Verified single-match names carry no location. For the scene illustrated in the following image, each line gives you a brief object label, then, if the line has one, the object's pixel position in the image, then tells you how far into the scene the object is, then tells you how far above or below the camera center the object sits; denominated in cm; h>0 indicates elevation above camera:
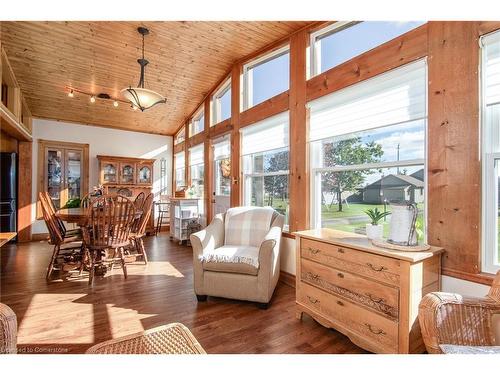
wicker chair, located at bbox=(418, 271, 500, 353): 116 -65
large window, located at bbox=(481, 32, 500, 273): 151 +24
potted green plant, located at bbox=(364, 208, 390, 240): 182 -30
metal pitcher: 161 -26
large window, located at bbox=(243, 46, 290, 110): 327 +163
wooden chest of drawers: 143 -68
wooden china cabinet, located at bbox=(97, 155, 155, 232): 595 +29
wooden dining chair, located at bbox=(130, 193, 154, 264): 354 -55
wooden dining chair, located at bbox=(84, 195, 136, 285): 287 -47
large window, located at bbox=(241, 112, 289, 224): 324 +35
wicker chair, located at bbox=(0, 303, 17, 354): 98 -60
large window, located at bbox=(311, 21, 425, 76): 211 +147
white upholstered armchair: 229 -76
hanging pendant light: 289 +112
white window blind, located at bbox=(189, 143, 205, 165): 552 +77
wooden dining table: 292 -38
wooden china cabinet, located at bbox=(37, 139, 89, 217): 544 +38
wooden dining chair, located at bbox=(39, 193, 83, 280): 298 -70
